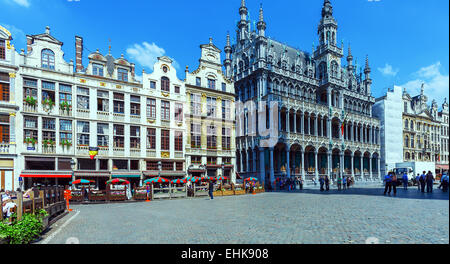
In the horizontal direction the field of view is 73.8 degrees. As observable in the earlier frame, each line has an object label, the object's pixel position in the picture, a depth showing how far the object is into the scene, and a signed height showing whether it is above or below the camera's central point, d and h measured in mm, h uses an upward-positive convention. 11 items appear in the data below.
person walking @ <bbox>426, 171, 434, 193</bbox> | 24344 -3072
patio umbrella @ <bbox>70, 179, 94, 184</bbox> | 25670 -3048
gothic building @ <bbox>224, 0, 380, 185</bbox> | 44719 +6076
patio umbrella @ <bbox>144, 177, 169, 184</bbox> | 27628 -3235
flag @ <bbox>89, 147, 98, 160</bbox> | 25981 -496
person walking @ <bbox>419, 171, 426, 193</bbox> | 24711 -3215
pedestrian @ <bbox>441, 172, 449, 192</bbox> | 25984 -3500
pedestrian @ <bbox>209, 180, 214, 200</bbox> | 24953 -3765
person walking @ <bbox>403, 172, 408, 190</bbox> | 28595 -3541
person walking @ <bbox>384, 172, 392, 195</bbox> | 22894 -2939
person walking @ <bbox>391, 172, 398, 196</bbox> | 22541 -2978
